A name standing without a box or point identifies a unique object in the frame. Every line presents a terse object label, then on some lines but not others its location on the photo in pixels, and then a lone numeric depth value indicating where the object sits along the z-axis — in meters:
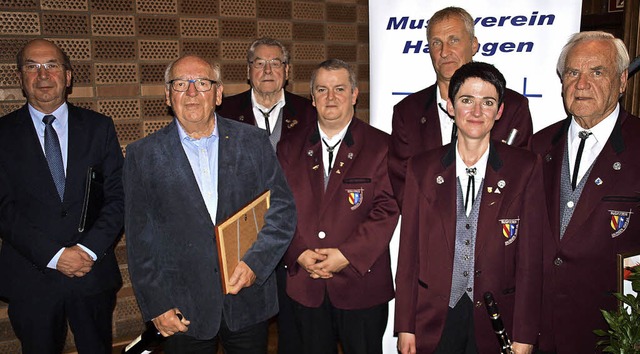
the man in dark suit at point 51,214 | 2.73
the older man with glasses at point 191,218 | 2.31
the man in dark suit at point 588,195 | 2.30
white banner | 3.53
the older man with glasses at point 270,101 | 3.28
